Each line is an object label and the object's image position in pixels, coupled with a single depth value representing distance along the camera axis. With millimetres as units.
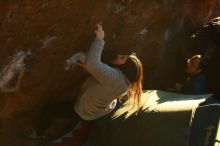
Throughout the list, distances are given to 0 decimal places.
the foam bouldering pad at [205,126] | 4566
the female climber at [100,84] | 4531
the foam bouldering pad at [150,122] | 4668
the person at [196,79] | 5969
